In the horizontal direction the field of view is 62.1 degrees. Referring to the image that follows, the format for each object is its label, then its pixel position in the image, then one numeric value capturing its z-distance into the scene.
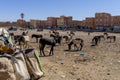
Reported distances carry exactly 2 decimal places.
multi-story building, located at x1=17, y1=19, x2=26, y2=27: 59.77
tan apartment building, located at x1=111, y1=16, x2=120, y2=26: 46.91
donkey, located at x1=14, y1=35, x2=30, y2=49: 8.76
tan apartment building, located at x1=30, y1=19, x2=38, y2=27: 63.41
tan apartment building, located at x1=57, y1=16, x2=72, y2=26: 58.28
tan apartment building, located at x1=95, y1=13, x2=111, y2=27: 47.81
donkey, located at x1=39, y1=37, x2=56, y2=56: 7.25
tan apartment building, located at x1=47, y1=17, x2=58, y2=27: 61.05
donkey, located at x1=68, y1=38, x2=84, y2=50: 9.16
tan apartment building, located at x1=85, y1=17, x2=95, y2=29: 49.85
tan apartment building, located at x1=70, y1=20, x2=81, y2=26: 54.71
